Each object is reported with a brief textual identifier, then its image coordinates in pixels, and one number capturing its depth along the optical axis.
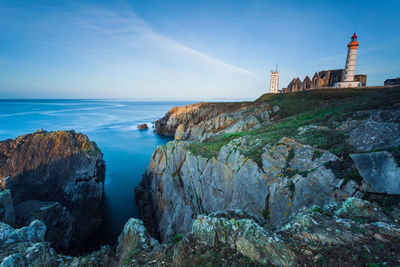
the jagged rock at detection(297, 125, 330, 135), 11.10
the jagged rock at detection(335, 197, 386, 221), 5.39
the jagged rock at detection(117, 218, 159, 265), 6.31
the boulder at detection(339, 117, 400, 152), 7.51
